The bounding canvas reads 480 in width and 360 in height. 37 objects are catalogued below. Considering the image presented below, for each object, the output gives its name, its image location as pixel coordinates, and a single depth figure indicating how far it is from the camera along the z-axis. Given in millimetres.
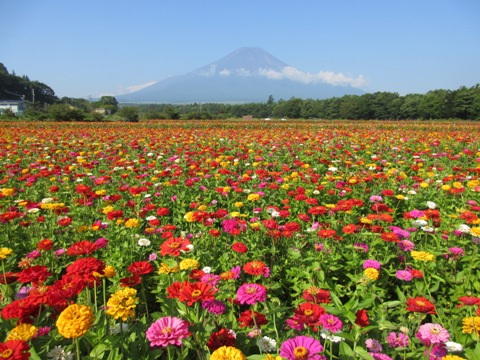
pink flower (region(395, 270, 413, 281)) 2145
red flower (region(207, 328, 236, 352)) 1322
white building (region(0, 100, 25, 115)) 71950
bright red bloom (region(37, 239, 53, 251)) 2225
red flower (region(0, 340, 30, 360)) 1034
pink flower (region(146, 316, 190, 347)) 1184
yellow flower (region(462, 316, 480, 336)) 1435
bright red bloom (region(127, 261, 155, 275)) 1706
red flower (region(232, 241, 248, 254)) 2186
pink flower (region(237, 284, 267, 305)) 1429
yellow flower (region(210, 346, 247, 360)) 1028
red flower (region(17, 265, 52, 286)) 1663
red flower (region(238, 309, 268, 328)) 1557
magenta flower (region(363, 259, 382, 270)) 2219
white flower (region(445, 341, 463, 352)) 1451
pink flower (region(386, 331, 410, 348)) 1603
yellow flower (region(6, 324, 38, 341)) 1236
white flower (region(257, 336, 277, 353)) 1457
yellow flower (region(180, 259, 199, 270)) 1860
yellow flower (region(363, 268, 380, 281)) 1901
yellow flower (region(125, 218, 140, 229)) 2766
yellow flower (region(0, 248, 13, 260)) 1921
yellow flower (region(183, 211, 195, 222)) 2799
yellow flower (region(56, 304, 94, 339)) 1080
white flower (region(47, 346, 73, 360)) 1404
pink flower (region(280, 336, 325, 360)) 1090
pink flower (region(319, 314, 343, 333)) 1270
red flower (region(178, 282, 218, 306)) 1303
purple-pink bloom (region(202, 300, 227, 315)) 1489
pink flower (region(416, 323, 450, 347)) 1349
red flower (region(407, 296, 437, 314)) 1442
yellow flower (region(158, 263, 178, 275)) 1908
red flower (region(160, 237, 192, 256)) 1795
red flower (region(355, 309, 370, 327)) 1404
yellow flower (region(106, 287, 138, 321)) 1340
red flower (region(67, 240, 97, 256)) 1795
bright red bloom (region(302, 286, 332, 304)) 1603
